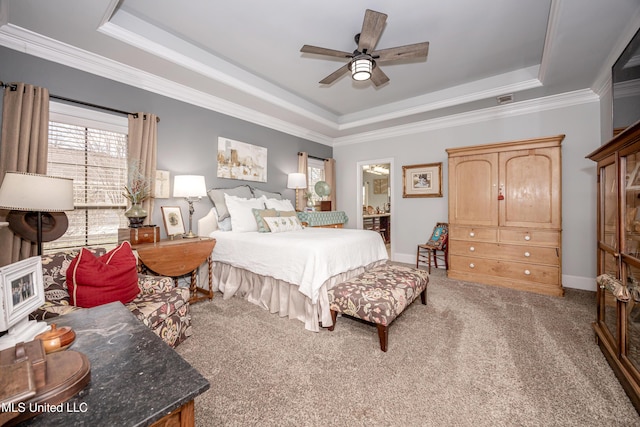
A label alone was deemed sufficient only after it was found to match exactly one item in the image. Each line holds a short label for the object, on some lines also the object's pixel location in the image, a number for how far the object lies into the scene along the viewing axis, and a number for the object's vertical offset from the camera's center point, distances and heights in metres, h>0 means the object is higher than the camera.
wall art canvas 3.71 +0.82
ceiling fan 2.12 +1.47
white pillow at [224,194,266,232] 3.27 +0.01
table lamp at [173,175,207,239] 2.90 +0.32
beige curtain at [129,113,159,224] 2.80 +0.75
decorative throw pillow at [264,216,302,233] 3.21 -0.11
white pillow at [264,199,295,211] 3.80 +0.16
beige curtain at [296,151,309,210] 4.80 +0.86
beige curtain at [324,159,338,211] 5.48 +0.82
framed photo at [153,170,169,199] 3.00 +0.34
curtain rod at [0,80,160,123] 2.14 +1.06
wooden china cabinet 1.48 -0.25
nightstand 2.39 -0.40
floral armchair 1.62 -0.59
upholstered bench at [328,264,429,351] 1.94 -0.64
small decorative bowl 0.77 -0.37
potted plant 2.58 +0.23
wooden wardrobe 3.17 +0.03
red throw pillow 1.57 -0.39
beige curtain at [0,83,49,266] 2.09 +0.62
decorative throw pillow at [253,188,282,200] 3.97 +0.33
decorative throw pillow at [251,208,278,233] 3.22 -0.01
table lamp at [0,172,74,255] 1.49 +0.12
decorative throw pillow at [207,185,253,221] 3.44 +0.24
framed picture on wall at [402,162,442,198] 4.44 +0.62
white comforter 2.31 -0.38
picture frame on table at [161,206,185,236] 2.94 -0.06
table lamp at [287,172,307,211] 4.41 +0.58
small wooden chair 4.11 -0.48
